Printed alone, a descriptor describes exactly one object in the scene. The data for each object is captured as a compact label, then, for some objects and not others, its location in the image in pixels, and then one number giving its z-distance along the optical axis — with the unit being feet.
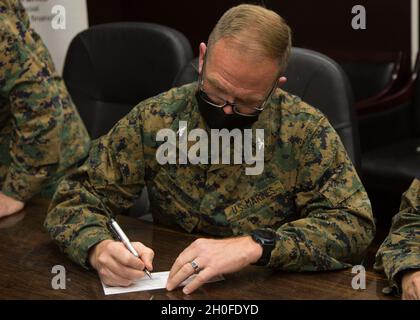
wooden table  4.97
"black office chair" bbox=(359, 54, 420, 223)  10.67
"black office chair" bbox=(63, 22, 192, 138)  9.00
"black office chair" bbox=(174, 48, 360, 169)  7.08
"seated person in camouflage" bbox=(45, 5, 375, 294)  5.30
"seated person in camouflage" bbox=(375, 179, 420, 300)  4.84
